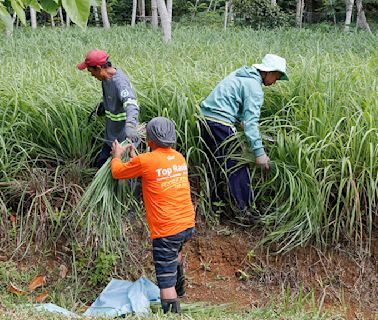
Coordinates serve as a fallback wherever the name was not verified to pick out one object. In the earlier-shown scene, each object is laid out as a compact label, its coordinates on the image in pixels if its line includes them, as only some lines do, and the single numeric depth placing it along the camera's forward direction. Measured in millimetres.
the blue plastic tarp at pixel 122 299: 3627
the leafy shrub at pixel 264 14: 17703
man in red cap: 4152
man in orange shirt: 3551
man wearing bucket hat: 4352
